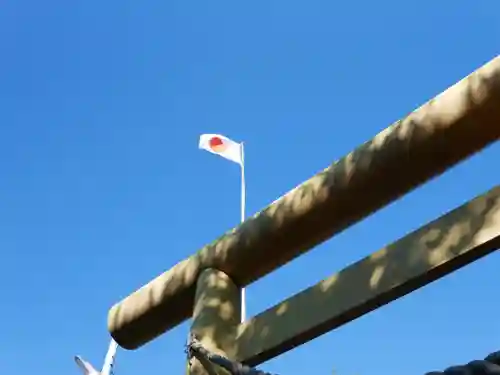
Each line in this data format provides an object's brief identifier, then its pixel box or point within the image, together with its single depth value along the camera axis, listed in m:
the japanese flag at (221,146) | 13.93
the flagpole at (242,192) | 11.92
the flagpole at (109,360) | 12.85
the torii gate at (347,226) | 2.36
